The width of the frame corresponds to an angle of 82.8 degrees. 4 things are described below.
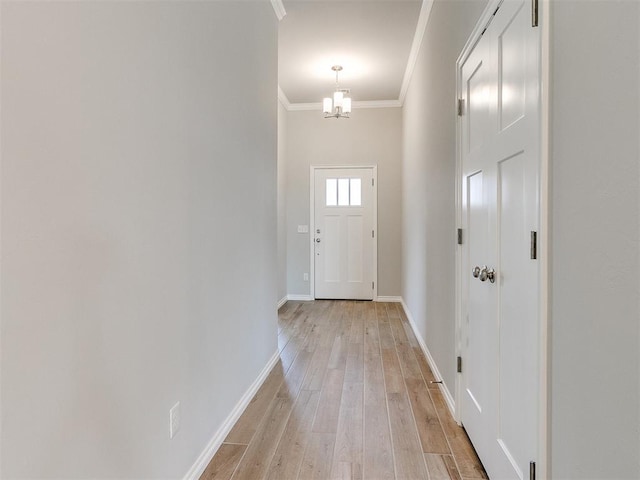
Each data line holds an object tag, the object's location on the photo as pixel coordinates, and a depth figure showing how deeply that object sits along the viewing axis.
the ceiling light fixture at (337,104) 4.09
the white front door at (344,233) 5.40
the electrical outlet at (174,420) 1.36
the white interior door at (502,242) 1.15
